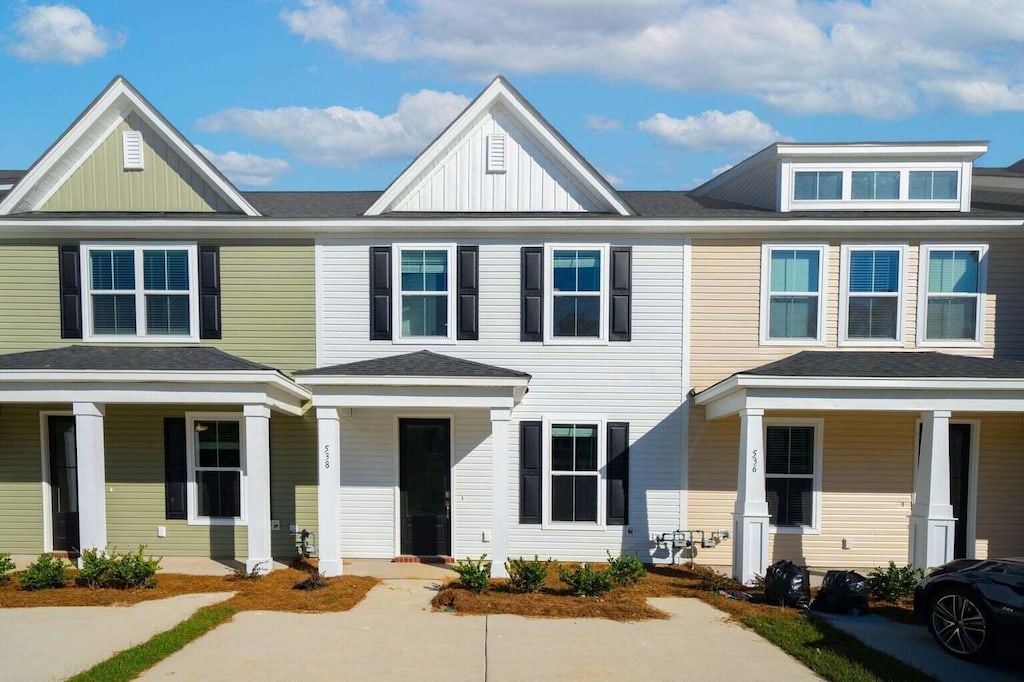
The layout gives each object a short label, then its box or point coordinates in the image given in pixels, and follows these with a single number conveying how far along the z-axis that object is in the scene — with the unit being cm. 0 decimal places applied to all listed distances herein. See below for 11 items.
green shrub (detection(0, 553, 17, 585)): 1044
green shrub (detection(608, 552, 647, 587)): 1047
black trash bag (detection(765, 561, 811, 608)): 968
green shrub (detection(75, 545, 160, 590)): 1032
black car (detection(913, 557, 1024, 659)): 749
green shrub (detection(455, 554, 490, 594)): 1005
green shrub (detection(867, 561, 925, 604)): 1005
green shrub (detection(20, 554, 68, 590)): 1018
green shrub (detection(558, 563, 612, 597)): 991
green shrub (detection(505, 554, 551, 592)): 1013
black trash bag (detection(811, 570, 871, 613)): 945
